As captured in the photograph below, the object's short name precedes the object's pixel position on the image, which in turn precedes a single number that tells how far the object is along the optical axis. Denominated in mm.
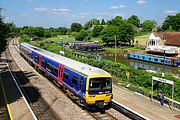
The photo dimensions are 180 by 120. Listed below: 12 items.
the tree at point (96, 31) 138125
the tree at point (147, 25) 170675
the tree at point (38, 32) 172625
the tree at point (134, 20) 180250
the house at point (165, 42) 65188
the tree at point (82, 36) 130612
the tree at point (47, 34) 174050
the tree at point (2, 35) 25700
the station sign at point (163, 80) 19491
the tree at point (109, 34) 94438
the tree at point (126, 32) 93312
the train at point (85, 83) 18359
